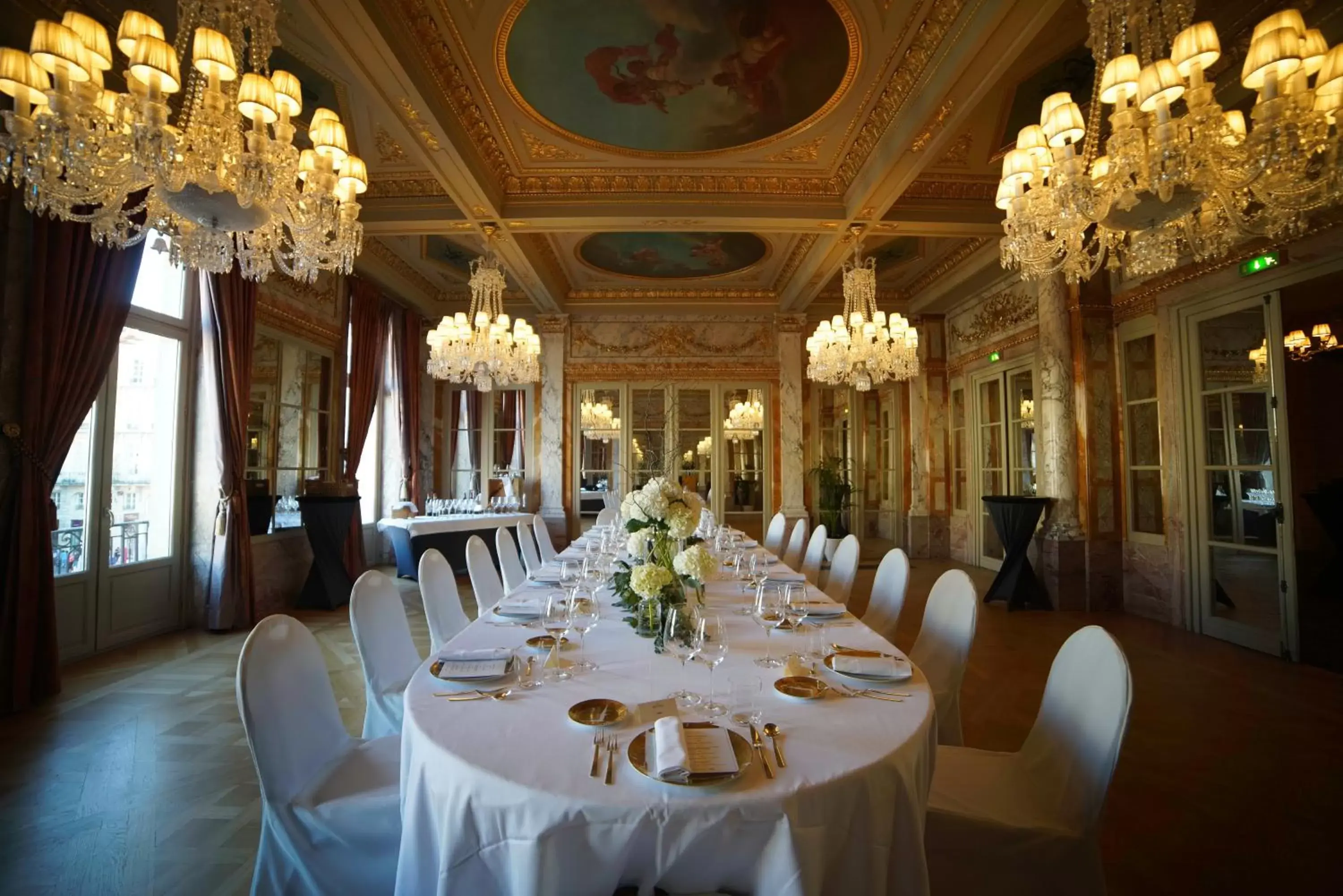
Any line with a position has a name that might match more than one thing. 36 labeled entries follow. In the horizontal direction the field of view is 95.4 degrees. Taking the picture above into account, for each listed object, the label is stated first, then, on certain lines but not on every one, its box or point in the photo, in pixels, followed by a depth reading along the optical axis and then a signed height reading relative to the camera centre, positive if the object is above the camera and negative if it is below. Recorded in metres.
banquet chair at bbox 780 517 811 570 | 5.32 -0.62
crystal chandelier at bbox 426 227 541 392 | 5.64 +1.27
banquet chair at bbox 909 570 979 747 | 2.30 -0.67
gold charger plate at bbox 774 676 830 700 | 1.59 -0.56
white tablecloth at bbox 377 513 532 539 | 6.59 -0.48
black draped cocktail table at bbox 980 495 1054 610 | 5.86 -0.79
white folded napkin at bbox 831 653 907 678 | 1.70 -0.54
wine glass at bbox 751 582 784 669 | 2.06 -0.45
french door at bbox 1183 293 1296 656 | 4.42 -0.01
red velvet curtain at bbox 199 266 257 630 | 4.89 +0.31
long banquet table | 1.11 -0.64
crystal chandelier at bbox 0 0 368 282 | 2.25 +1.37
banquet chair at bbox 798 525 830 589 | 4.72 -0.62
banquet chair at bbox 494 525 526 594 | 3.97 -0.54
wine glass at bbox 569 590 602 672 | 1.95 -0.46
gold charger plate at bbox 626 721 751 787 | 1.15 -0.57
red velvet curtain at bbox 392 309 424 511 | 8.10 +1.20
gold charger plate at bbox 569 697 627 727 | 1.42 -0.56
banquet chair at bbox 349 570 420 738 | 2.23 -0.64
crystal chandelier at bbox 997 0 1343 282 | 2.48 +1.43
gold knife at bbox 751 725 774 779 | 1.21 -0.58
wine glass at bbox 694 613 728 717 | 1.56 -0.43
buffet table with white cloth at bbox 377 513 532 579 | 6.61 -0.60
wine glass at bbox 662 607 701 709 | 1.57 -0.44
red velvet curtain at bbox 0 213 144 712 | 3.31 +0.43
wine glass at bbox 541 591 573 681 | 1.76 -0.46
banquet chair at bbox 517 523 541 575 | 4.55 -0.52
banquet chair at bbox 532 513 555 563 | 5.59 -0.58
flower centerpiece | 2.01 -0.26
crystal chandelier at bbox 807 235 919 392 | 5.72 +1.24
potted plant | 8.08 -0.33
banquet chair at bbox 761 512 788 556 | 6.07 -0.57
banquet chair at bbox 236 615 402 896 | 1.55 -0.85
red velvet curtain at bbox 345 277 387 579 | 6.84 +1.24
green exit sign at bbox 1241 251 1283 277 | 4.29 +1.50
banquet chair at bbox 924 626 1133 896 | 1.54 -0.90
